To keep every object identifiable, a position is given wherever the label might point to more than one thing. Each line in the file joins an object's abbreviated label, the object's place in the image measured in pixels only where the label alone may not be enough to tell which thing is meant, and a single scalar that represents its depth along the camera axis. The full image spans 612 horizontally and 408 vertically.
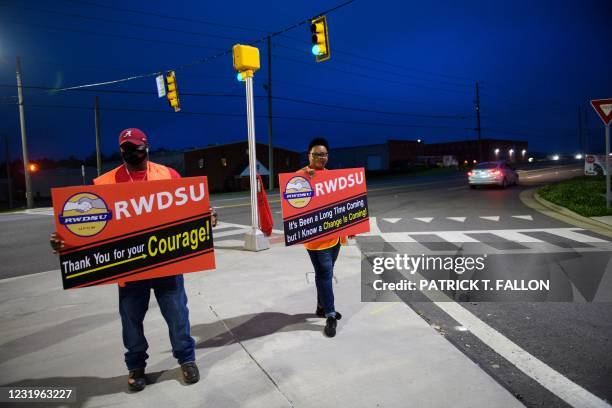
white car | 20.92
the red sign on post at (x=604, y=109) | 11.30
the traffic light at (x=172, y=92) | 17.48
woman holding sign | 3.96
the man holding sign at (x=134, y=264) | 2.99
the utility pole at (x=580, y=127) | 87.88
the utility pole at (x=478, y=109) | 53.34
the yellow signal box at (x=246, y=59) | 7.47
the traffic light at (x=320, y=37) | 11.27
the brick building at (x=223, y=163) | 42.25
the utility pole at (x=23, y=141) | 25.30
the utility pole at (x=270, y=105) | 30.03
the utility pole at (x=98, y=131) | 29.27
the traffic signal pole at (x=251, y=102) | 7.48
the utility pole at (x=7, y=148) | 50.12
